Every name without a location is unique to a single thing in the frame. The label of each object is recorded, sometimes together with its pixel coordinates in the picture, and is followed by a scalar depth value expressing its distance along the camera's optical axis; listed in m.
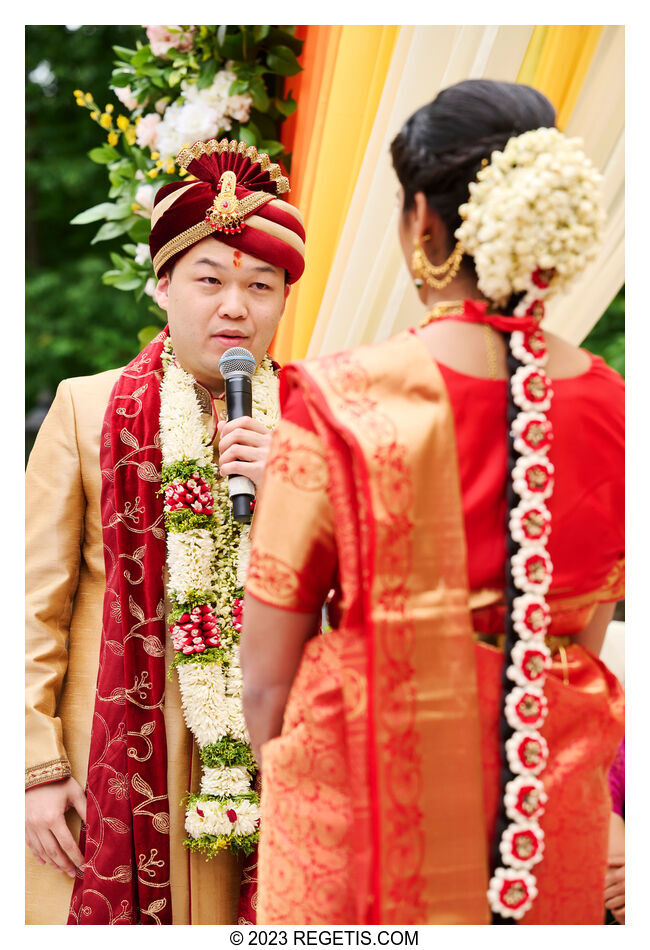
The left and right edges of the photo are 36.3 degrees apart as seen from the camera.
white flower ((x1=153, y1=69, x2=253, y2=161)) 2.98
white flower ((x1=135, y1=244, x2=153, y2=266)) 3.17
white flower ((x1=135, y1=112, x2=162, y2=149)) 3.07
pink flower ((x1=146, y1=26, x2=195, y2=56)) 3.00
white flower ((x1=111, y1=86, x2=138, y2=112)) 3.16
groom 2.24
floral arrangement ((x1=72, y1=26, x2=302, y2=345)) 2.98
